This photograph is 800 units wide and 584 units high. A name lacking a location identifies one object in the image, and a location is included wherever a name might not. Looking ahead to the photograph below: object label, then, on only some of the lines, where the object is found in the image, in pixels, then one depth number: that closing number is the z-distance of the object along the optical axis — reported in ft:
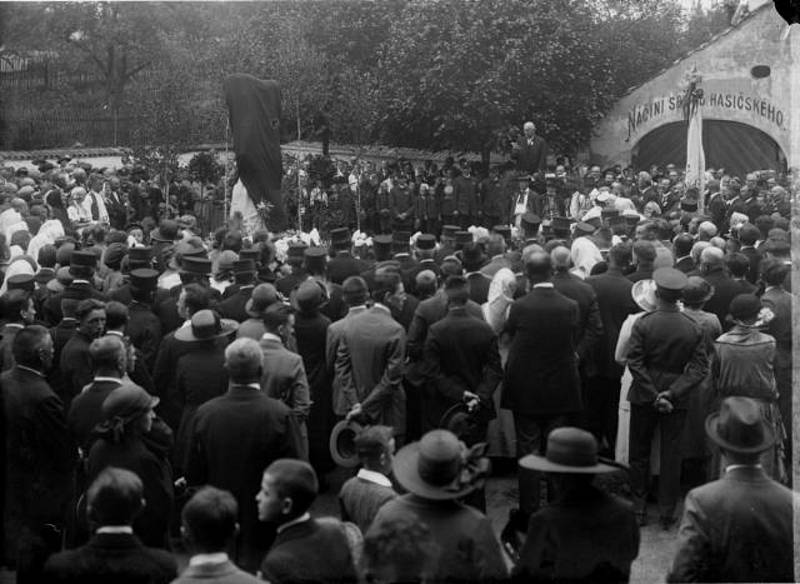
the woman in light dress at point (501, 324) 28.78
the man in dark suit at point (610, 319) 28.94
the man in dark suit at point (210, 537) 13.29
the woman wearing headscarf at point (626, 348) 26.58
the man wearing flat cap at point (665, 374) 24.91
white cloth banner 55.57
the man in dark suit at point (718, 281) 29.35
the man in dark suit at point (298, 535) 14.06
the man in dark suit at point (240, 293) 27.84
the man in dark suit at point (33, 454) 21.07
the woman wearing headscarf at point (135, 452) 18.65
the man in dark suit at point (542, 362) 25.38
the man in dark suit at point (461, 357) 25.18
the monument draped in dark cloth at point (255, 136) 50.75
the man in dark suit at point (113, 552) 13.94
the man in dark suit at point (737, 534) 14.79
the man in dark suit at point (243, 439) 19.40
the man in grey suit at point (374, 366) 25.38
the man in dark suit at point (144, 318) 26.30
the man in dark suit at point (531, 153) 71.26
